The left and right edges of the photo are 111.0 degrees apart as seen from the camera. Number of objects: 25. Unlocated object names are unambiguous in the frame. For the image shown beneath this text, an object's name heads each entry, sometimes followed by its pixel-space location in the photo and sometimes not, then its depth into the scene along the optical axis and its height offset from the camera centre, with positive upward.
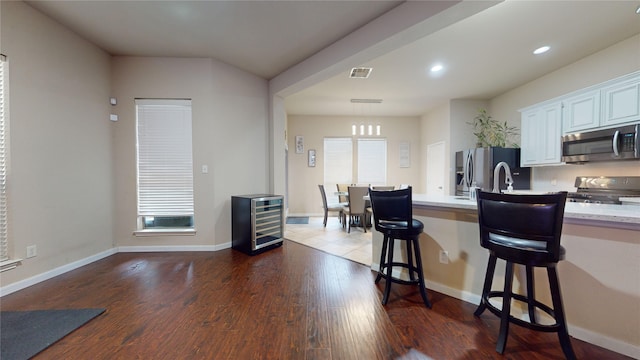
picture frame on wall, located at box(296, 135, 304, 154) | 6.31 +0.92
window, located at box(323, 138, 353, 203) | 6.41 +0.37
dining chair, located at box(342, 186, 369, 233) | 4.50 -0.54
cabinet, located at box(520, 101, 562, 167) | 3.26 +0.64
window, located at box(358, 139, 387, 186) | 6.50 +0.46
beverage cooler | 3.24 -0.72
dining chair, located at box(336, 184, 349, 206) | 5.93 -0.36
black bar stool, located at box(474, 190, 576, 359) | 1.26 -0.39
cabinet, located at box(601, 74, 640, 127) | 2.43 +0.84
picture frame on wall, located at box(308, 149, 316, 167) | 6.34 +0.52
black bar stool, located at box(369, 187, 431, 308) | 1.93 -0.45
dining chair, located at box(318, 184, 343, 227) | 4.95 -0.72
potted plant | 4.37 +0.91
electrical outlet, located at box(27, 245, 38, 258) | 2.30 -0.78
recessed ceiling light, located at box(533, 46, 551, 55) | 2.99 +1.73
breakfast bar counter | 1.36 -0.67
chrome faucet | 1.82 -0.04
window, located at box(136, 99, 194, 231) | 3.33 +0.25
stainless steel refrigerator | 4.02 +0.16
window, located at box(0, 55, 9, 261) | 2.15 +0.14
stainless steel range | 2.65 -0.18
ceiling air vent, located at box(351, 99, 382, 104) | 5.12 +1.76
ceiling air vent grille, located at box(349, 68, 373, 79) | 3.63 +1.75
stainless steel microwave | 2.45 +0.37
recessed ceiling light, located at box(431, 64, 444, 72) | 3.51 +1.75
